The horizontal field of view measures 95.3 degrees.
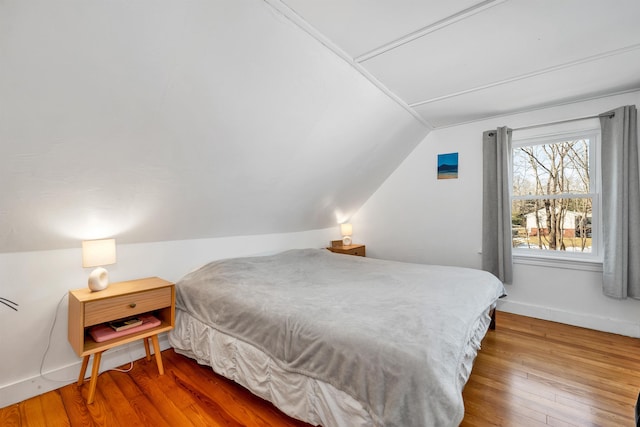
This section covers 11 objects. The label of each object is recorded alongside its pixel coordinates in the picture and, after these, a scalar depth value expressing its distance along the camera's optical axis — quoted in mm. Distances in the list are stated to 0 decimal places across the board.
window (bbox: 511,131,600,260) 3066
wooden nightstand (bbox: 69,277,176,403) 1856
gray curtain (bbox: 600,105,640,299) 2635
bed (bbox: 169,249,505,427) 1235
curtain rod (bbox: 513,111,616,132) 2768
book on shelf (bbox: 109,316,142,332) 2045
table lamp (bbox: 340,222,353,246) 4391
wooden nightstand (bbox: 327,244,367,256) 4086
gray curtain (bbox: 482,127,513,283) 3266
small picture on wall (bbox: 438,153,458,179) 3711
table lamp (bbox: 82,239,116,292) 1973
